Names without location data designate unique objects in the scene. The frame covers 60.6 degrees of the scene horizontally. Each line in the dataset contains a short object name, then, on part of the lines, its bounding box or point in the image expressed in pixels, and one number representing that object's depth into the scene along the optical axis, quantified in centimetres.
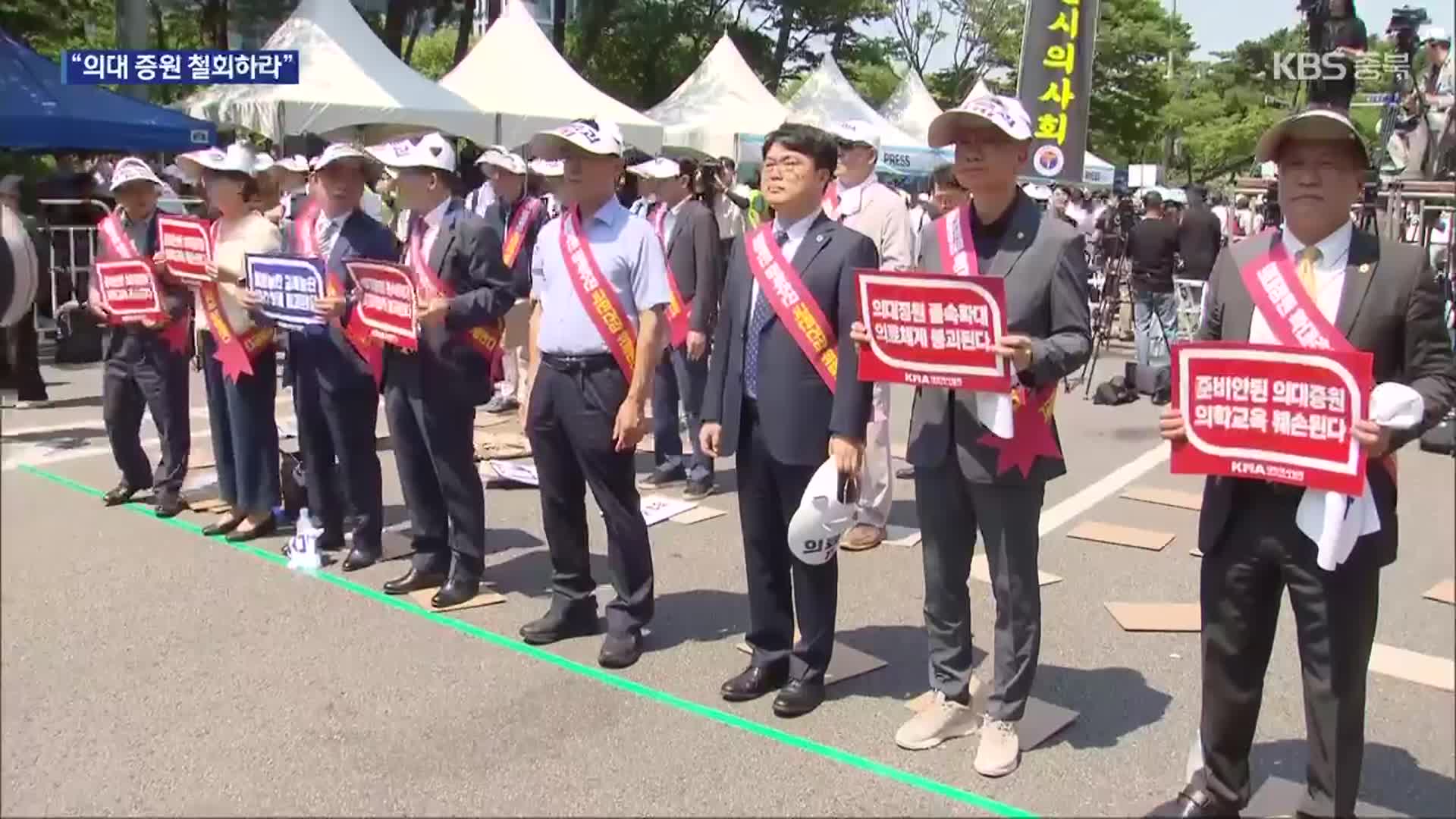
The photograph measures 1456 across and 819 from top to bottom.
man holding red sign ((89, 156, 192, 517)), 678
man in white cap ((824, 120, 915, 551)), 633
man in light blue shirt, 469
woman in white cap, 627
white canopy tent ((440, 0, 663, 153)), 1925
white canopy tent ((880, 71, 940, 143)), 2930
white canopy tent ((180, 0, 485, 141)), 1587
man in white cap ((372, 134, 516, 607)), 525
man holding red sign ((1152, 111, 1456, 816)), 306
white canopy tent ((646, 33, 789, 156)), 2420
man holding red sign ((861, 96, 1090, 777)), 371
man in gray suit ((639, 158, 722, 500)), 771
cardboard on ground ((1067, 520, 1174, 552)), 668
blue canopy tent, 1320
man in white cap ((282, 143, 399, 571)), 571
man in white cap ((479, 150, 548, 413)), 859
